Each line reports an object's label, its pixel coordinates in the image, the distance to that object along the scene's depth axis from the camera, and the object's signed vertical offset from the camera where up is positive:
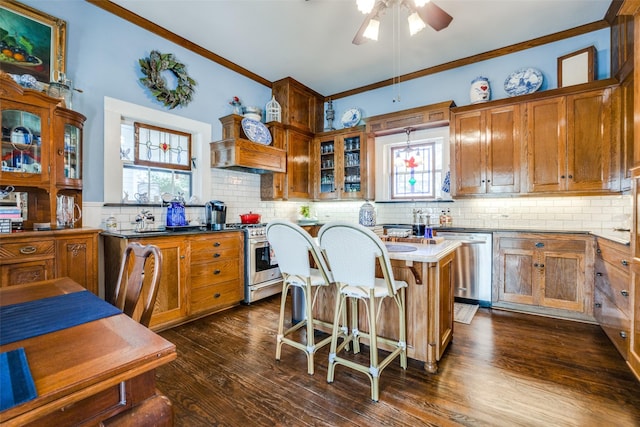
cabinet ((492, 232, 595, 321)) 3.00 -0.66
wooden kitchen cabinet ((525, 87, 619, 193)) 3.07 +0.74
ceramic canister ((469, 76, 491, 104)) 3.81 +1.57
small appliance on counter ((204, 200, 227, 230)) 3.61 -0.02
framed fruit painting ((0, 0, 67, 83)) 2.46 +1.47
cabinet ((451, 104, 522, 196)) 3.53 +0.77
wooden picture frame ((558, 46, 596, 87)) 3.26 +1.62
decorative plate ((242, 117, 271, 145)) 4.10 +1.16
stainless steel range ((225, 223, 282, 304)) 3.67 -0.69
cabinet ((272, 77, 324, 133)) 4.68 +1.79
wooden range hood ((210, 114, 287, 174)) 3.77 +0.80
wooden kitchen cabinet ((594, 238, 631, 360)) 2.11 -0.65
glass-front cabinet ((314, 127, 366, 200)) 4.75 +0.79
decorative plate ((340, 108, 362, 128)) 4.98 +1.60
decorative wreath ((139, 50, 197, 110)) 3.29 +1.55
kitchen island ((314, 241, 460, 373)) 2.07 -0.67
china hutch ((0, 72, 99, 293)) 2.17 +0.21
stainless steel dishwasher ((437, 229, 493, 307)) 3.47 -0.67
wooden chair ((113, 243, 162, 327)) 1.14 -0.31
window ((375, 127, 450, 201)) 4.25 +0.71
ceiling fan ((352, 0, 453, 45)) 2.16 +1.51
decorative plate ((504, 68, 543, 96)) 3.56 +1.59
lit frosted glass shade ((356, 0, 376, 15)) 2.11 +1.48
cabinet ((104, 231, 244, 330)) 2.83 -0.64
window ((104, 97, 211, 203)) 3.04 +0.65
